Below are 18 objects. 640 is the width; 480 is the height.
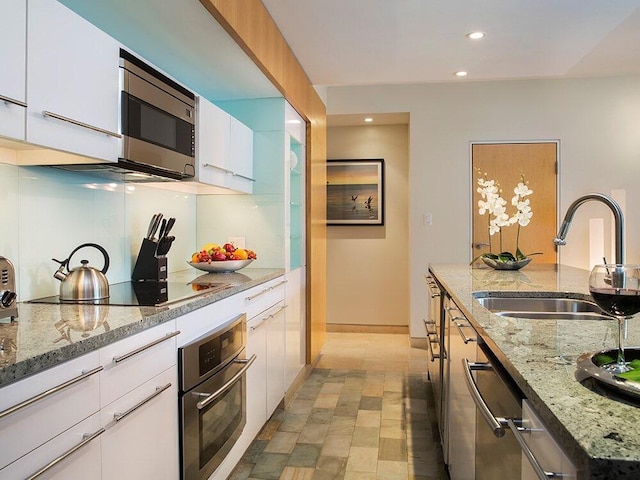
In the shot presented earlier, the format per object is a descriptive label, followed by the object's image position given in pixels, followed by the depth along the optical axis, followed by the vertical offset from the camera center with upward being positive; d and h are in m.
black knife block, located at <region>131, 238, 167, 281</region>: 2.45 -0.12
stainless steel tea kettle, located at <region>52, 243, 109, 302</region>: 1.80 -0.16
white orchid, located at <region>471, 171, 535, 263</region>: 2.99 +0.18
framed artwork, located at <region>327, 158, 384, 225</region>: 5.55 +0.52
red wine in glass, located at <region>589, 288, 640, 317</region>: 0.91 -0.11
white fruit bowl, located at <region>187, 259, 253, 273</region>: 2.90 -0.15
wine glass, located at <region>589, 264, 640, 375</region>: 0.91 -0.09
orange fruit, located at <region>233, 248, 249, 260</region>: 3.00 -0.09
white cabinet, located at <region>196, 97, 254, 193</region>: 2.59 +0.50
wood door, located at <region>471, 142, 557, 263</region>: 4.84 +0.51
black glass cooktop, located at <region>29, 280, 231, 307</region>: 1.78 -0.21
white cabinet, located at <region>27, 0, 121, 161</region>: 1.44 +0.48
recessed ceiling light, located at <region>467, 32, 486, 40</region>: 3.07 +1.24
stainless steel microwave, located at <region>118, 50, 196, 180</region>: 1.90 +0.48
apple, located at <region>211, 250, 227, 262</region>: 2.92 -0.10
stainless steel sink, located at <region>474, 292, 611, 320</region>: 1.92 -0.26
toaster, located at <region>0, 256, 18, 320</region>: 1.36 -0.14
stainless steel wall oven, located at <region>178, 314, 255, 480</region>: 1.76 -0.59
